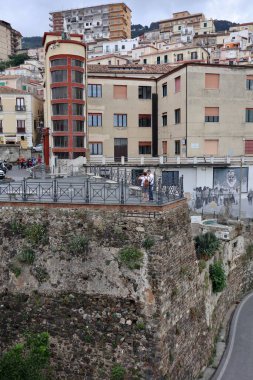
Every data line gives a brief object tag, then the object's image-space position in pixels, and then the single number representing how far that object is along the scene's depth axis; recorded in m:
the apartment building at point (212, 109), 33.72
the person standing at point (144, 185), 13.84
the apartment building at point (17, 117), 48.75
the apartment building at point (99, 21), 114.57
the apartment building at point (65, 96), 33.34
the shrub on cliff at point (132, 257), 12.36
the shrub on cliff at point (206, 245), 17.12
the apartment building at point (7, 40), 102.25
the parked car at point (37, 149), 45.40
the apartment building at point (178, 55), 66.44
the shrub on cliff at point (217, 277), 17.25
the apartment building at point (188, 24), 107.75
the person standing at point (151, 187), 13.66
